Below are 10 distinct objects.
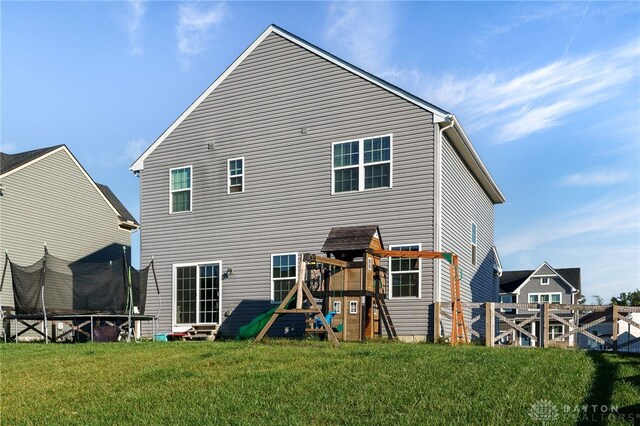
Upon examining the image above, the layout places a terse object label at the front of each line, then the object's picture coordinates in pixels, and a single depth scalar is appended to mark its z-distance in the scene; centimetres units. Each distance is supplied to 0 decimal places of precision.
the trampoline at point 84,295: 1983
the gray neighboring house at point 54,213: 2583
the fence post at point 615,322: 1424
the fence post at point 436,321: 1610
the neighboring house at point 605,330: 3464
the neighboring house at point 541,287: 5388
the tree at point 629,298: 7016
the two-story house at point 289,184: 1711
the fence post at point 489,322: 1527
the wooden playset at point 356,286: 1523
